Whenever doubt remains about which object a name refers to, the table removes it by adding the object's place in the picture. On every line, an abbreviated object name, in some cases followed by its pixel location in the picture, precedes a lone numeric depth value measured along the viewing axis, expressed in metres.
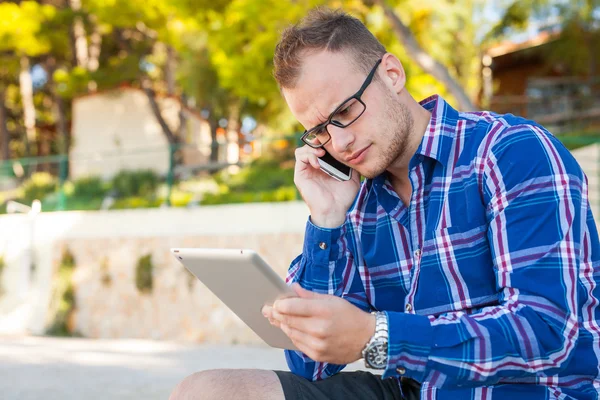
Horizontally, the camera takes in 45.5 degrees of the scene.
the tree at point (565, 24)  14.70
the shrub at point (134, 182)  13.48
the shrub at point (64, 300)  12.16
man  1.32
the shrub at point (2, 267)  12.98
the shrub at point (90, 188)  13.27
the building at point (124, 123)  19.97
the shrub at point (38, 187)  14.34
